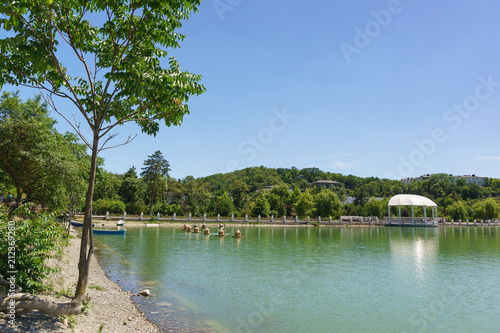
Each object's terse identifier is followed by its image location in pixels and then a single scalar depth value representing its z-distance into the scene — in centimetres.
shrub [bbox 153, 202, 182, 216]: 5759
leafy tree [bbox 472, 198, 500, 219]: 8056
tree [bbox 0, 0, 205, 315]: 646
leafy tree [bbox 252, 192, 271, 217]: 6531
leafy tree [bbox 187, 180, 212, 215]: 6056
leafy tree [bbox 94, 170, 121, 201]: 5831
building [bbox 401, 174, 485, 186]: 16626
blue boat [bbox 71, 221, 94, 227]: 3906
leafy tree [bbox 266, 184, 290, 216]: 6981
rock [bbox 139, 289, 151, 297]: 1142
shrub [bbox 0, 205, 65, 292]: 655
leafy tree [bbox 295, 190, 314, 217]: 6806
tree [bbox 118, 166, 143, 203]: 6184
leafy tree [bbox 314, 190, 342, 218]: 6838
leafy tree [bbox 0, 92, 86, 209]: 1385
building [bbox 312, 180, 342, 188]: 14888
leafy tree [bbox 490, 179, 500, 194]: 12127
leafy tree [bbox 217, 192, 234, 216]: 6258
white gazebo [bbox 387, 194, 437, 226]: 6662
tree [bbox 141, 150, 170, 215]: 6172
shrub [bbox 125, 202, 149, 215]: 5672
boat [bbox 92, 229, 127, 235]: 3353
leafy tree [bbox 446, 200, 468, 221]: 7975
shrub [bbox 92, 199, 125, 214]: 5394
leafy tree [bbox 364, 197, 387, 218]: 7575
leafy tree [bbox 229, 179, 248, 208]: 7138
